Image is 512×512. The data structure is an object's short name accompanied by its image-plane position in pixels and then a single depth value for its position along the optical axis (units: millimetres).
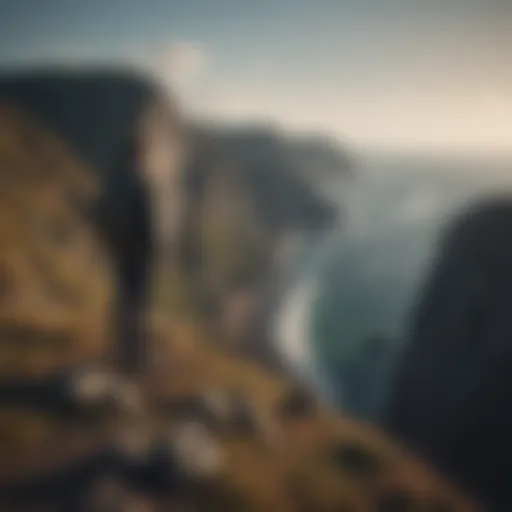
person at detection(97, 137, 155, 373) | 3018
